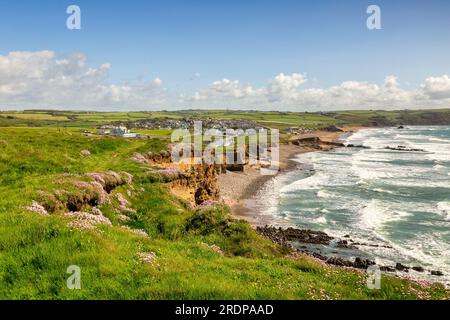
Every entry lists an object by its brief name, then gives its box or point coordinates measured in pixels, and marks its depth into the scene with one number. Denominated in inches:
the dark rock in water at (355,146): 5878.9
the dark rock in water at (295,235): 1514.5
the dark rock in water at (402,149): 5218.5
